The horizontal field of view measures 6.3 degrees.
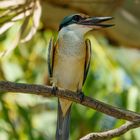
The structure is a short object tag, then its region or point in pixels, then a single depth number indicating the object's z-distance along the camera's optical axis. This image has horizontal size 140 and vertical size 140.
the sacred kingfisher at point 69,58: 6.39
